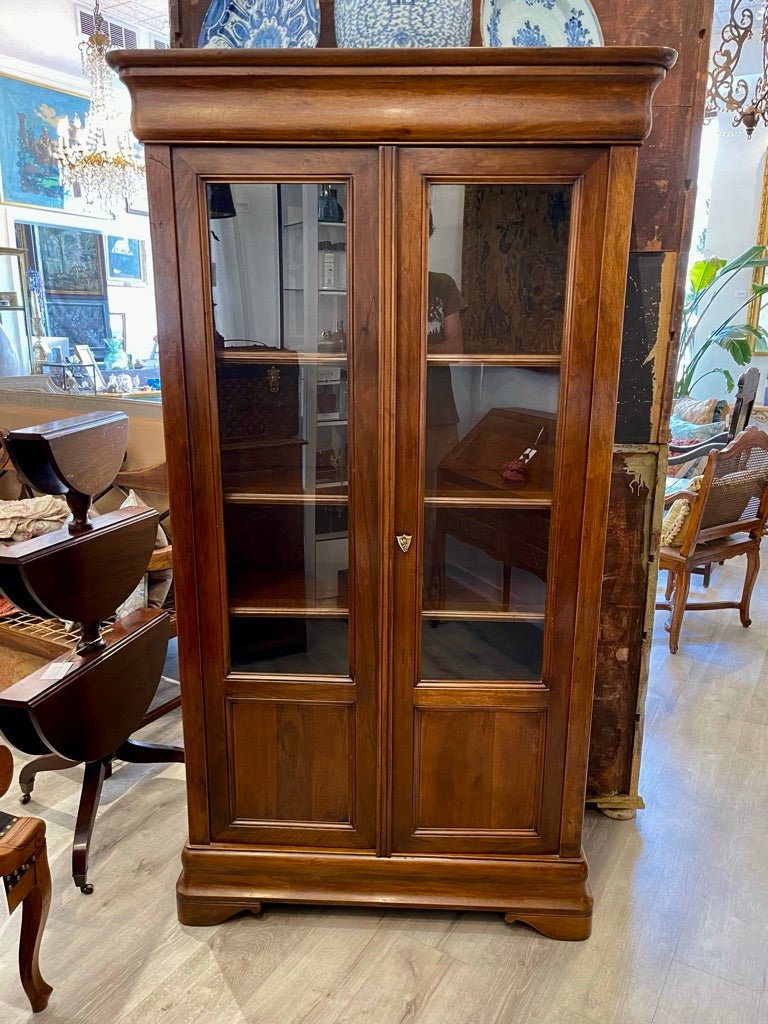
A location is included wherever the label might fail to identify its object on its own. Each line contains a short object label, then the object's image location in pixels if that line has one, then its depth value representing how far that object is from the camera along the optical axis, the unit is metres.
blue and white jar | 1.53
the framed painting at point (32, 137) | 6.18
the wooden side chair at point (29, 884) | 1.46
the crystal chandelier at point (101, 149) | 5.32
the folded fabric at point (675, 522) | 3.42
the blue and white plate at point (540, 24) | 1.64
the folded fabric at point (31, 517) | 2.83
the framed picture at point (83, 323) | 6.87
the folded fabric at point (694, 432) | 5.15
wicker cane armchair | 3.30
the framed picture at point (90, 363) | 6.88
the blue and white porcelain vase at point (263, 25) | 1.61
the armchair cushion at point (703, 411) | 5.56
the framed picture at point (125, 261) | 7.20
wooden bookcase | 1.45
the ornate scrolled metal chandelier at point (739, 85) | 2.72
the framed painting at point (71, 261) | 6.61
